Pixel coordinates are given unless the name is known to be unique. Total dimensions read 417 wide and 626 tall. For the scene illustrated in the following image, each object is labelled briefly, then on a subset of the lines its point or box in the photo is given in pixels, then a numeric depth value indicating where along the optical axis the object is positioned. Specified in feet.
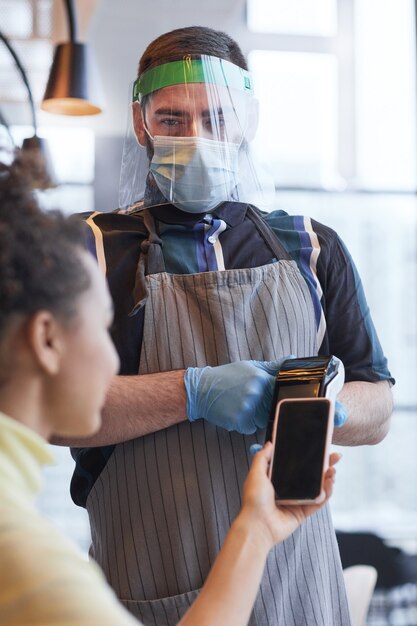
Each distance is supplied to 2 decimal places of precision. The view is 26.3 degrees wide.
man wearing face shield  4.74
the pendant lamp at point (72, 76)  12.26
